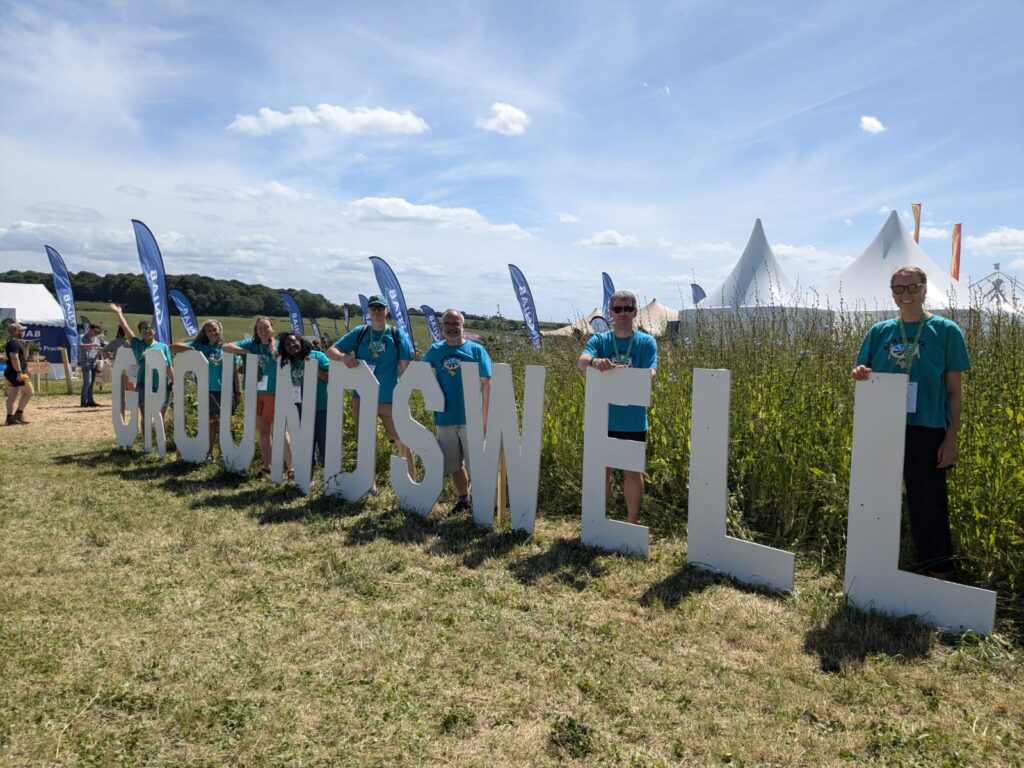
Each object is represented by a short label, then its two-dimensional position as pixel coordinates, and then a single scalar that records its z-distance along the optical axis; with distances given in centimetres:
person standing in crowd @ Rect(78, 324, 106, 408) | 1315
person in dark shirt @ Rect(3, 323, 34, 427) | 1077
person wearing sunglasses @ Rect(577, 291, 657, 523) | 452
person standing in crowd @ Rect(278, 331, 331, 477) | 634
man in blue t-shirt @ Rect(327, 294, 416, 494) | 618
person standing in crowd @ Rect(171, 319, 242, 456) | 729
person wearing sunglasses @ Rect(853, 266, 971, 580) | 338
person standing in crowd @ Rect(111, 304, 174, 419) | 803
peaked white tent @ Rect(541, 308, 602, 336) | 863
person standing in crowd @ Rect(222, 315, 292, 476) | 665
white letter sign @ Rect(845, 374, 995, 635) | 329
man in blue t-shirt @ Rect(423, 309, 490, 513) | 532
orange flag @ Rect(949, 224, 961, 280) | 1997
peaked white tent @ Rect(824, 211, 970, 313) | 1435
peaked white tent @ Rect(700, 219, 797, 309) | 1633
